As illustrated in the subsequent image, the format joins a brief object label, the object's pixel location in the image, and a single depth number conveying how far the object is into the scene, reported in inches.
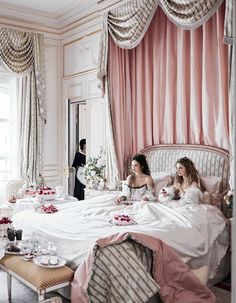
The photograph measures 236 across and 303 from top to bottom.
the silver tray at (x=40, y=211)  147.6
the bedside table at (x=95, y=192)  196.3
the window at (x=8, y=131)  238.5
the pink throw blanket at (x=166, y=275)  102.1
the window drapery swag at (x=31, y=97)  233.1
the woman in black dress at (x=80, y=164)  255.0
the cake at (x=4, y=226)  134.5
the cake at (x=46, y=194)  189.2
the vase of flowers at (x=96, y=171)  206.5
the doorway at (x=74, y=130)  254.4
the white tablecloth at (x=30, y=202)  187.3
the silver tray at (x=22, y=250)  119.7
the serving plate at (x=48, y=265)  107.7
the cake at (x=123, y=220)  124.1
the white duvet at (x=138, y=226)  114.2
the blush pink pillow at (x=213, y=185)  149.1
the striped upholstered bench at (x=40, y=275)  101.2
